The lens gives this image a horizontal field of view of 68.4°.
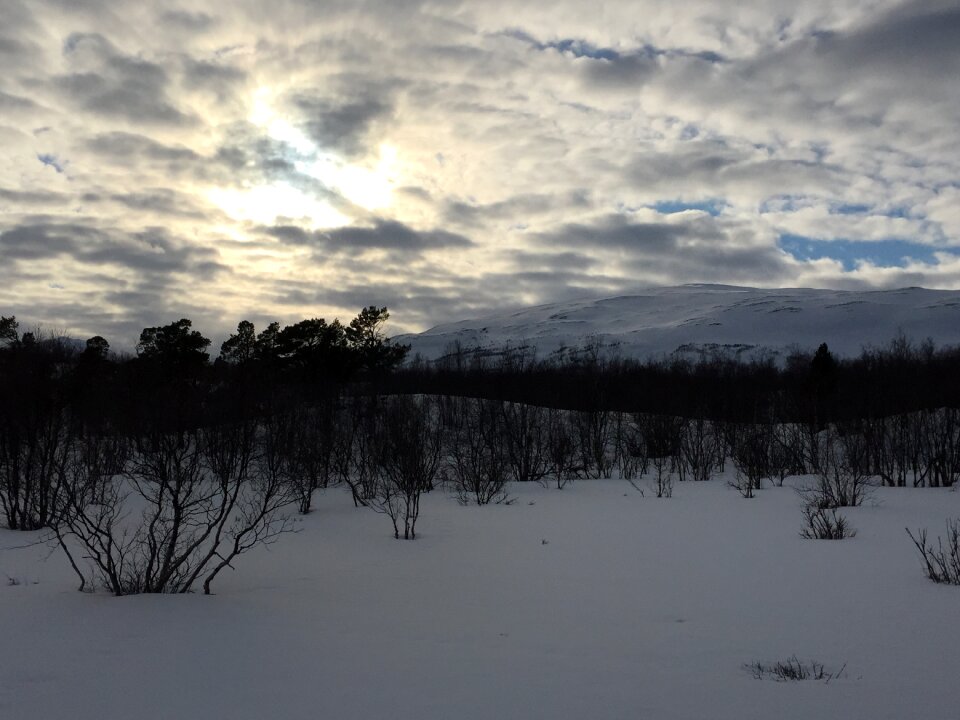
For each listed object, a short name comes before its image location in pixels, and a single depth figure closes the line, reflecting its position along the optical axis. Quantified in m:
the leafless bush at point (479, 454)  27.50
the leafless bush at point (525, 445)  36.34
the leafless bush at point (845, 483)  21.28
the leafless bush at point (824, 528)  15.30
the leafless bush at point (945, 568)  10.26
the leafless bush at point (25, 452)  19.30
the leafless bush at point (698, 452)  35.66
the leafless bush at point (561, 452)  34.53
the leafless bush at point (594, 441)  38.12
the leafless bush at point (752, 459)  27.68
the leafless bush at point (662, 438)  38.44
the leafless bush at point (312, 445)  25.11
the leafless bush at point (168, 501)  9.32
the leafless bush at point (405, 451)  18.70
